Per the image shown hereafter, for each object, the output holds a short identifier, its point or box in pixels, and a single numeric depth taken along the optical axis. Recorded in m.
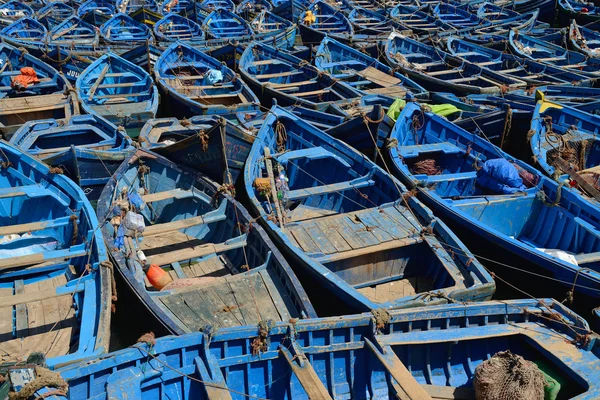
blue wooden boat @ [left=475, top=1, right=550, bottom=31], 23.17
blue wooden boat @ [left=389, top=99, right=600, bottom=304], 8.73
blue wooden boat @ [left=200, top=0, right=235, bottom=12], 26.23
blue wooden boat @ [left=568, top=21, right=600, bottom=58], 19.53
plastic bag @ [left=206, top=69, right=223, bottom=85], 15.91
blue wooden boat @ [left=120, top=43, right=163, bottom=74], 16.59
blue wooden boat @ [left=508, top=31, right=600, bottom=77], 17.67
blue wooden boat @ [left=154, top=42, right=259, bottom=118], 14.10
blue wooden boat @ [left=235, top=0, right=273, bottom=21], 25.70
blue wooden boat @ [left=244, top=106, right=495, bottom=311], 8.26
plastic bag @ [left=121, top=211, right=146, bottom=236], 9.21
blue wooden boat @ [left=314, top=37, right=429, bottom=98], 15.28
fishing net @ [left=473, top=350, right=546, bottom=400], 6.19
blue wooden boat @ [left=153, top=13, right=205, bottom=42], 20.88
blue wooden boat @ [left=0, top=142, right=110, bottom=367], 7.32
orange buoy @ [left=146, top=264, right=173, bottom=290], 8.50
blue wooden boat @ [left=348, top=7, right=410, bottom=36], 22.42
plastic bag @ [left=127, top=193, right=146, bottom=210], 9.87
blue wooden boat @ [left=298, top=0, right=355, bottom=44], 20.94
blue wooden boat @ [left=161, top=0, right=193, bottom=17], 24.42
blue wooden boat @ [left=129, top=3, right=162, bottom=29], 23.11
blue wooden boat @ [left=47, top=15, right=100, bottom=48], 19.70
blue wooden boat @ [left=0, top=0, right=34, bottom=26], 23.14
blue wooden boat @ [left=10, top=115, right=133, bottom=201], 10.61
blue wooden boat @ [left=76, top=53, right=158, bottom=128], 13.49
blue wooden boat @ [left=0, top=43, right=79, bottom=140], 13.58
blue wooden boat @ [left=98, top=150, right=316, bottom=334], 7.81
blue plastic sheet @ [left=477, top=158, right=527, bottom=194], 10.50
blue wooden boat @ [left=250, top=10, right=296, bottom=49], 20.64
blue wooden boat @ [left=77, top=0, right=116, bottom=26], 23.22
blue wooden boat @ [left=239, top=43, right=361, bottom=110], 14.98
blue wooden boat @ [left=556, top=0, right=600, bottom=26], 23.66
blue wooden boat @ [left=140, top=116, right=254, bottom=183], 10.22
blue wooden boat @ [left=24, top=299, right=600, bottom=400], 6.21
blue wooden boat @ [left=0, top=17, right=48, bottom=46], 19.50
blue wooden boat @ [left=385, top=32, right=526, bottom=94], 15.79
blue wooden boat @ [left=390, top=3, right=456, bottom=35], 22.48
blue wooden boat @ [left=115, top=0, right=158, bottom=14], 25.37
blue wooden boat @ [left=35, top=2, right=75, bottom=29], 22.88
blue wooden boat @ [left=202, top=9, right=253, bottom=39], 21.53
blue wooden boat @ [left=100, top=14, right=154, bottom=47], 20.92
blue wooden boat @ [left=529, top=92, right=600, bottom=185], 11.73
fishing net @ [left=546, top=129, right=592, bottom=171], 11.72
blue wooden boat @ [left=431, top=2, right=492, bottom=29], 23.69
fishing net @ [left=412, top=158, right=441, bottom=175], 11.58
